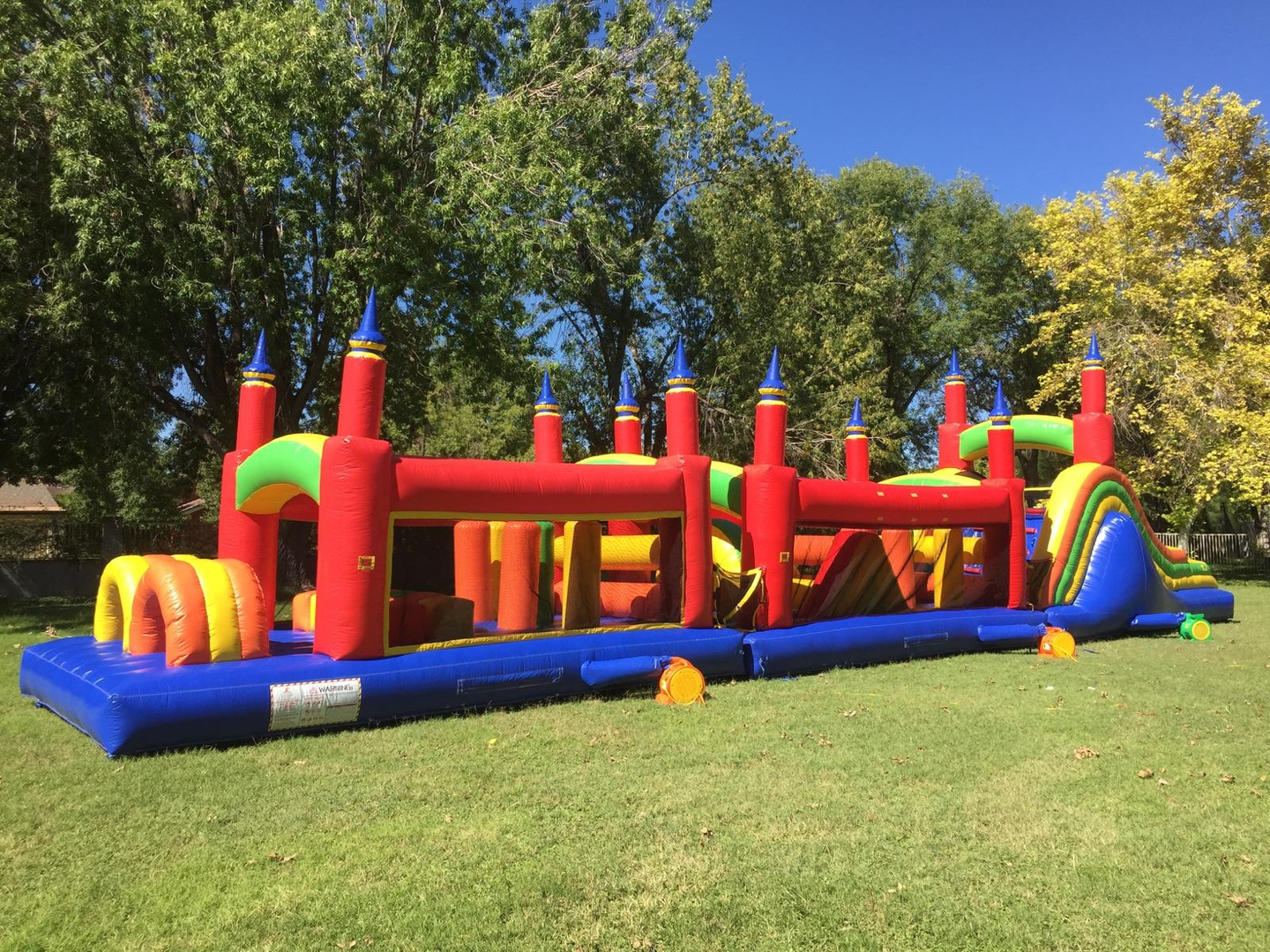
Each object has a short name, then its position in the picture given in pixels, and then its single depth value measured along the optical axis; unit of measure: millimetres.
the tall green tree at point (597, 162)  13461
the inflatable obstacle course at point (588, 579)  6816
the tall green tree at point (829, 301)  21156
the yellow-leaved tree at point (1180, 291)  18453
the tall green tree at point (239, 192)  12148
